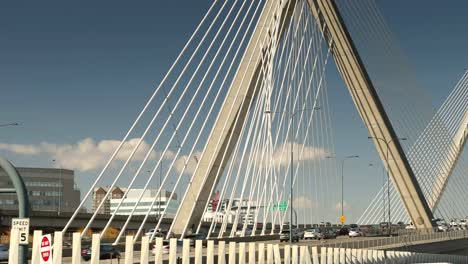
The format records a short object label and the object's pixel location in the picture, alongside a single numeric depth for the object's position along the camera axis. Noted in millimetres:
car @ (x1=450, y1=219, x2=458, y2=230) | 99781
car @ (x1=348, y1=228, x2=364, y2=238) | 77250
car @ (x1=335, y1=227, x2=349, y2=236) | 85638
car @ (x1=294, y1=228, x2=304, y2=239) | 69912
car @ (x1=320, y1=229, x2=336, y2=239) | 68812
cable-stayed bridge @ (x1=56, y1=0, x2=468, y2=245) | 37656
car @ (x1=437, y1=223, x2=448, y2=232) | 85681
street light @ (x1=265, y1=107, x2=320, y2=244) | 42881
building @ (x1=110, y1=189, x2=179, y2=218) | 188175
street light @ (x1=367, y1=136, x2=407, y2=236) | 65000
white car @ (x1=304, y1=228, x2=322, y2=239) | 67775
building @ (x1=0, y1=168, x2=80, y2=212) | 182000
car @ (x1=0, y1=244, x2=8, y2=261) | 35625
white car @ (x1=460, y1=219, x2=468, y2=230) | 101088
